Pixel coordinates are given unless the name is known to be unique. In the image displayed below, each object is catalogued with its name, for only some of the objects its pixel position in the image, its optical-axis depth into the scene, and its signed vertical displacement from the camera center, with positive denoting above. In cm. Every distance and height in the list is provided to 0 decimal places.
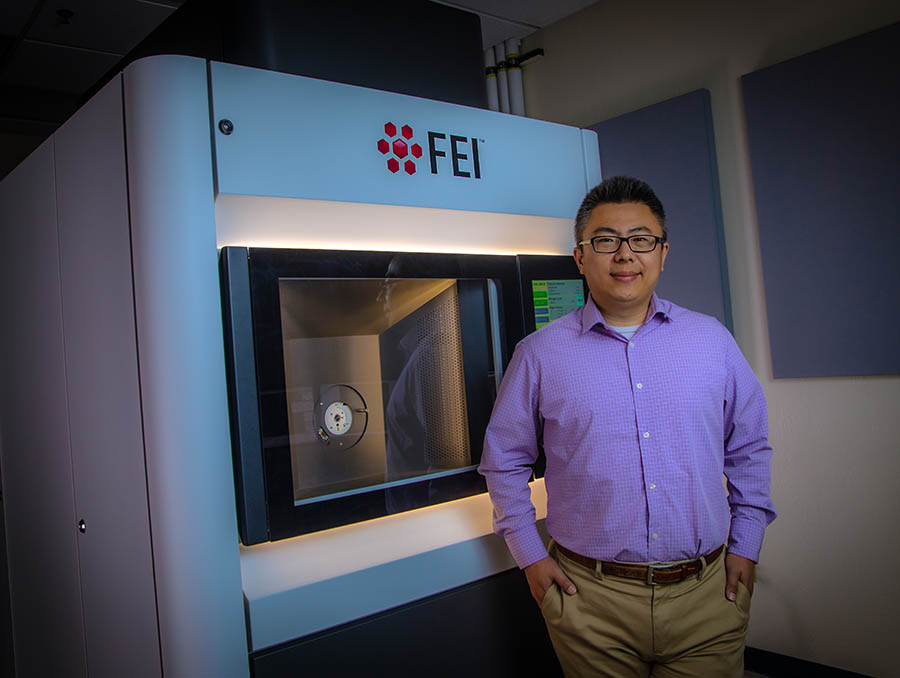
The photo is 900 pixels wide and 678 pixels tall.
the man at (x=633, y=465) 137 -24
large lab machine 128 +9
